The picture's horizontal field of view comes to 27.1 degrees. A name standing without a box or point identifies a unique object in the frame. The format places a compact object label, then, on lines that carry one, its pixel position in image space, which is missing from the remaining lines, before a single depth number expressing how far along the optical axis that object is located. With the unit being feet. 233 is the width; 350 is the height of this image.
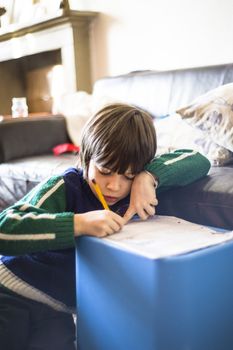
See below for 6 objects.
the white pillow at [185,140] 4.80
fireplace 10.37
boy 3.30
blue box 2.33
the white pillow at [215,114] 4.71
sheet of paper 2.41
